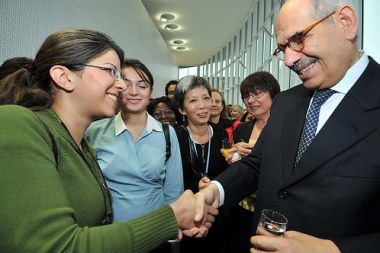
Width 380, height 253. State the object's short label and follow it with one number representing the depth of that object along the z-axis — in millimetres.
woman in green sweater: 776
